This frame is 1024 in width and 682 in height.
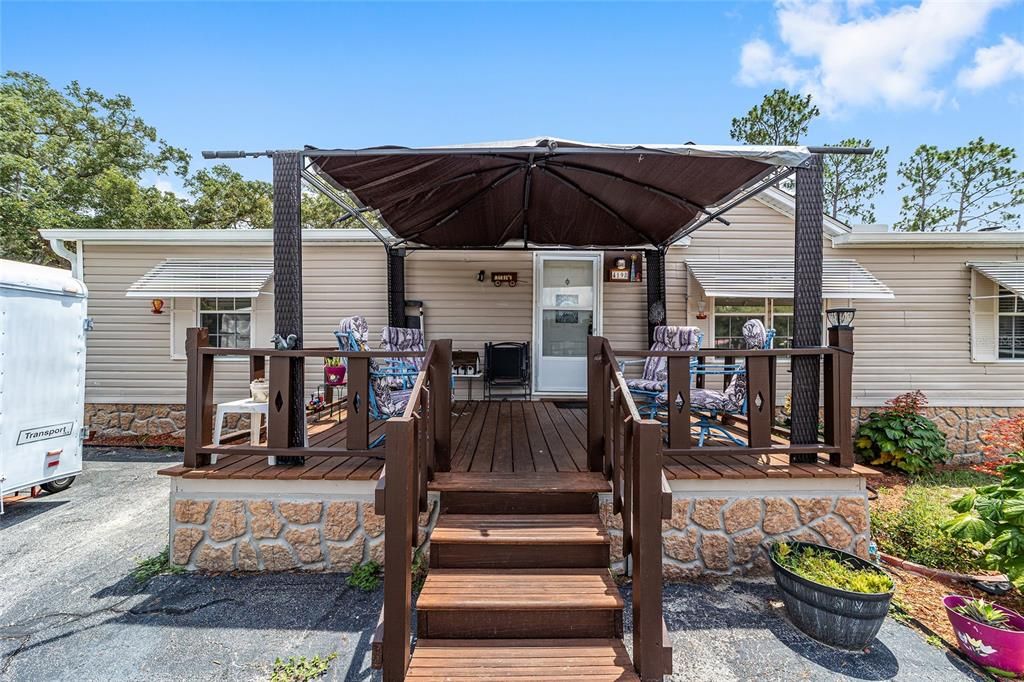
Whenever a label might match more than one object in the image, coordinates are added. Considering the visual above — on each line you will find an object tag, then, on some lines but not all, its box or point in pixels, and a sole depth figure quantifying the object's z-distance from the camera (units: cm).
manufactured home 211
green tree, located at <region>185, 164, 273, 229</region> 1619
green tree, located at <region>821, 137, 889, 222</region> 1619
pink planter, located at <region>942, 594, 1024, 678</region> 201
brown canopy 259
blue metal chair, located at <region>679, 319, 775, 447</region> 339
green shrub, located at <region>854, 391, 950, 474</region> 551
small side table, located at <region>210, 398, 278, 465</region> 315
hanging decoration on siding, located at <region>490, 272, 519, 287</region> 591
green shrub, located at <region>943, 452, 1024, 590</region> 235
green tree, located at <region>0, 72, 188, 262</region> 1139
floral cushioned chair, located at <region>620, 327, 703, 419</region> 400
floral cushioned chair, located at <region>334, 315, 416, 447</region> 323
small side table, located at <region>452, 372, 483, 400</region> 577
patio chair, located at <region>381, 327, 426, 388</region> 397
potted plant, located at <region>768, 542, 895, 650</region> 210
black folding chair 580
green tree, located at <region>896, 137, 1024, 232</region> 1455
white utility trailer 380
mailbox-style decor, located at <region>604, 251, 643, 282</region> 590
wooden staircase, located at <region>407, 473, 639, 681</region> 179
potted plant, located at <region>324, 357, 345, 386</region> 504
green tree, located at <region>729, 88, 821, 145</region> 1215
